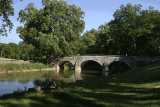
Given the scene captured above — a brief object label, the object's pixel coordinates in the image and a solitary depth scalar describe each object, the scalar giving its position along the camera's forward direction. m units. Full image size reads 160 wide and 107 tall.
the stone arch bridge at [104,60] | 45.33
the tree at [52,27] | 49.69
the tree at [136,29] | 49.09
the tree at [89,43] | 75.00
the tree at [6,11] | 21.42
